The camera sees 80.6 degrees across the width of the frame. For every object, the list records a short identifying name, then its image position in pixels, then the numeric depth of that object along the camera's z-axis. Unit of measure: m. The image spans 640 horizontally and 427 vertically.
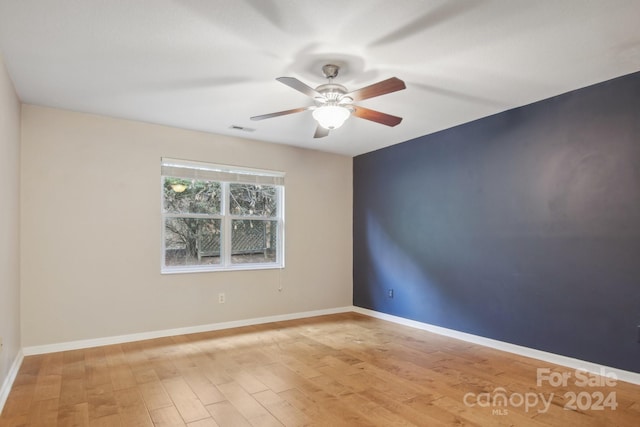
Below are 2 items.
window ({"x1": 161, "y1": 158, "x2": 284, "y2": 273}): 4.38
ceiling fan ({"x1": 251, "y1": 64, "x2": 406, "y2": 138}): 2.49
